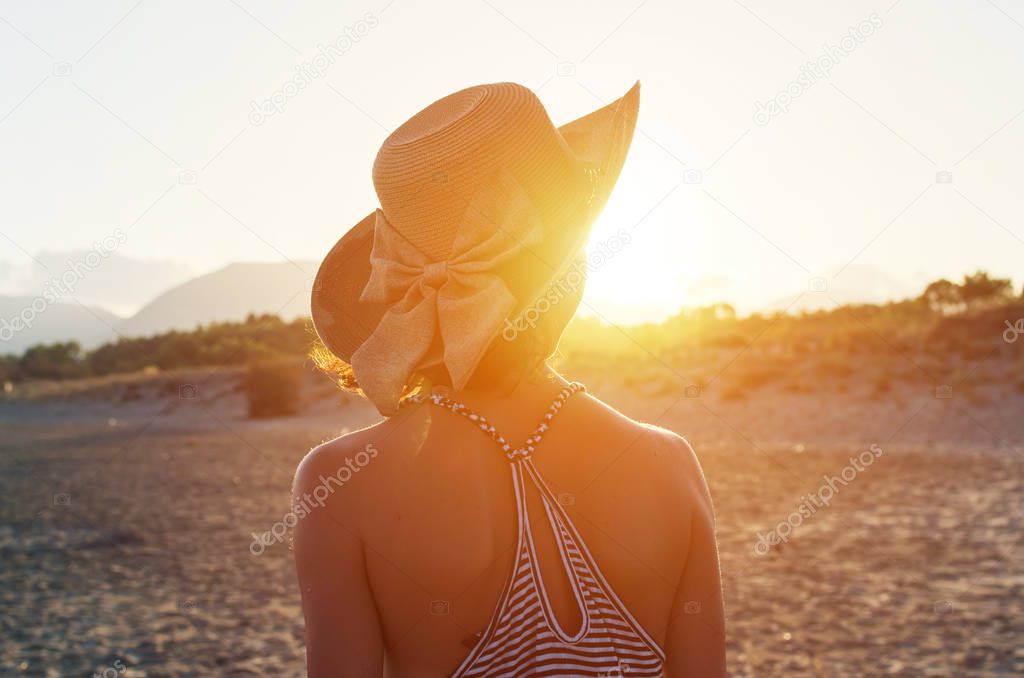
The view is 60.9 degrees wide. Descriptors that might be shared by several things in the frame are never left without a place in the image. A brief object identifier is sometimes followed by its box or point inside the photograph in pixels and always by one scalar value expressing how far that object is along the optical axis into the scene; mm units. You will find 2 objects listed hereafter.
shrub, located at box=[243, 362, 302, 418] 33344
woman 1389
